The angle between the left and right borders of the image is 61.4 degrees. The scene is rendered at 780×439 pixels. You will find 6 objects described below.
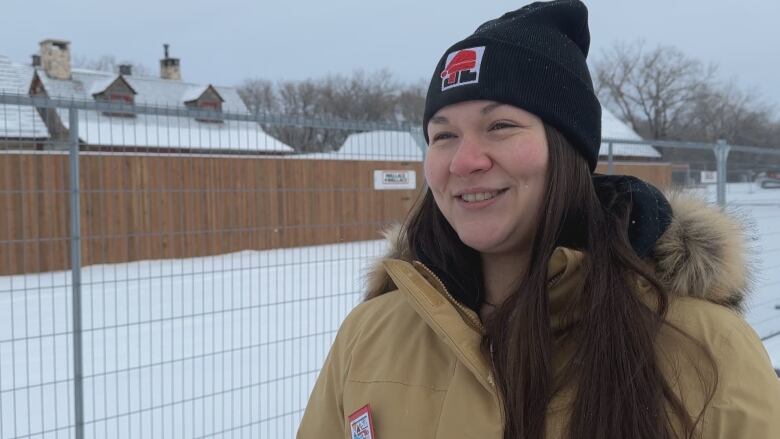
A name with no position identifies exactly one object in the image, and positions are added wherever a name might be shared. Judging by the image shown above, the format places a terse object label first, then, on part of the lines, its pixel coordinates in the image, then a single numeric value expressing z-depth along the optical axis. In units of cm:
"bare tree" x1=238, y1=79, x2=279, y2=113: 4633
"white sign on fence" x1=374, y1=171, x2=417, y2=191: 462
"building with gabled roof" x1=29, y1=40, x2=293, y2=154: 2641
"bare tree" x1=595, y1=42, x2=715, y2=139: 4947
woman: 117
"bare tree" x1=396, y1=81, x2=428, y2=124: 4609
